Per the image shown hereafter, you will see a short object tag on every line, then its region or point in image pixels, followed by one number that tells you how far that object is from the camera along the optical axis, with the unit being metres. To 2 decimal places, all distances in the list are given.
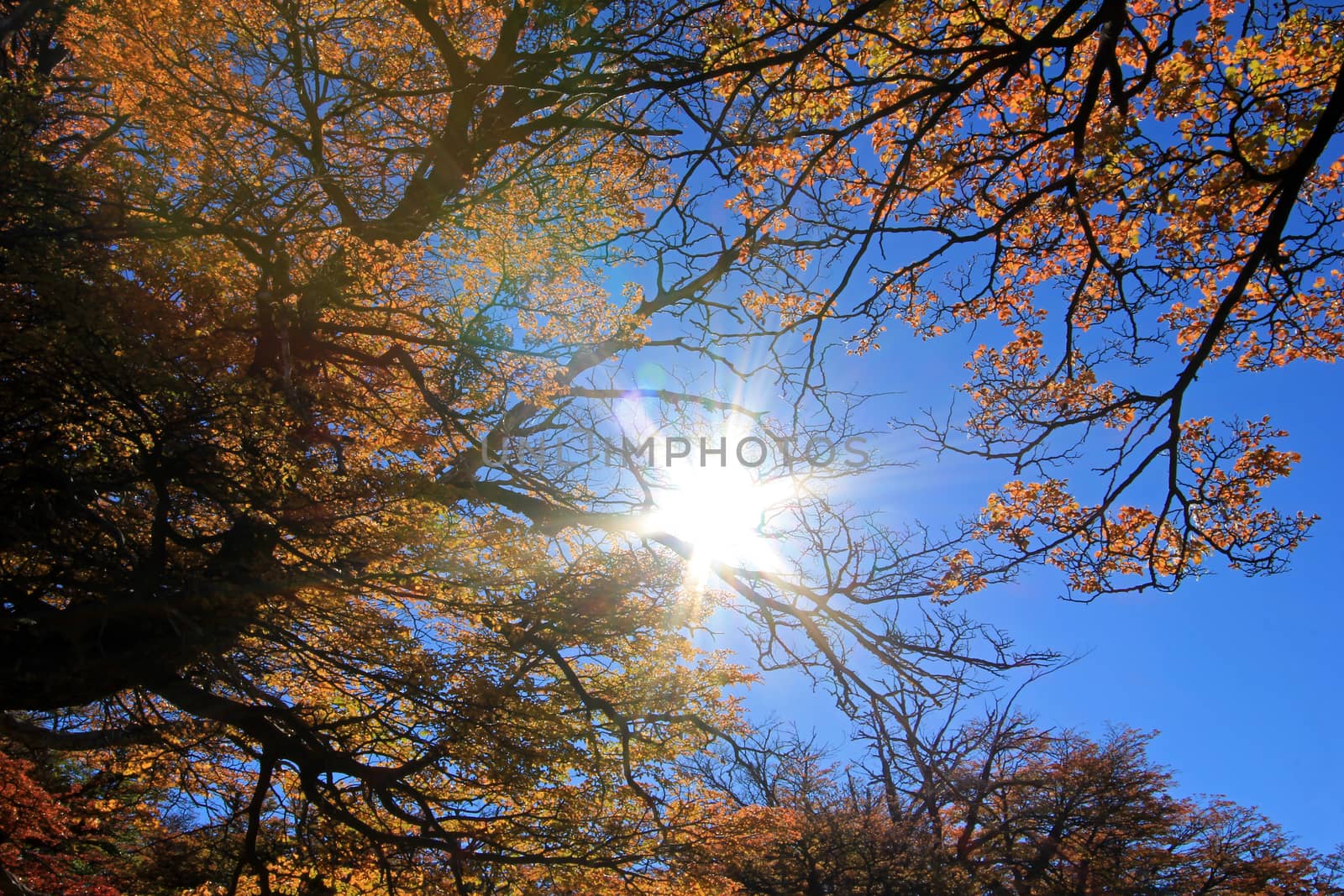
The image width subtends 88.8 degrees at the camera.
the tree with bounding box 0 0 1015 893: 4.46
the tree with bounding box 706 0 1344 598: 3.79
